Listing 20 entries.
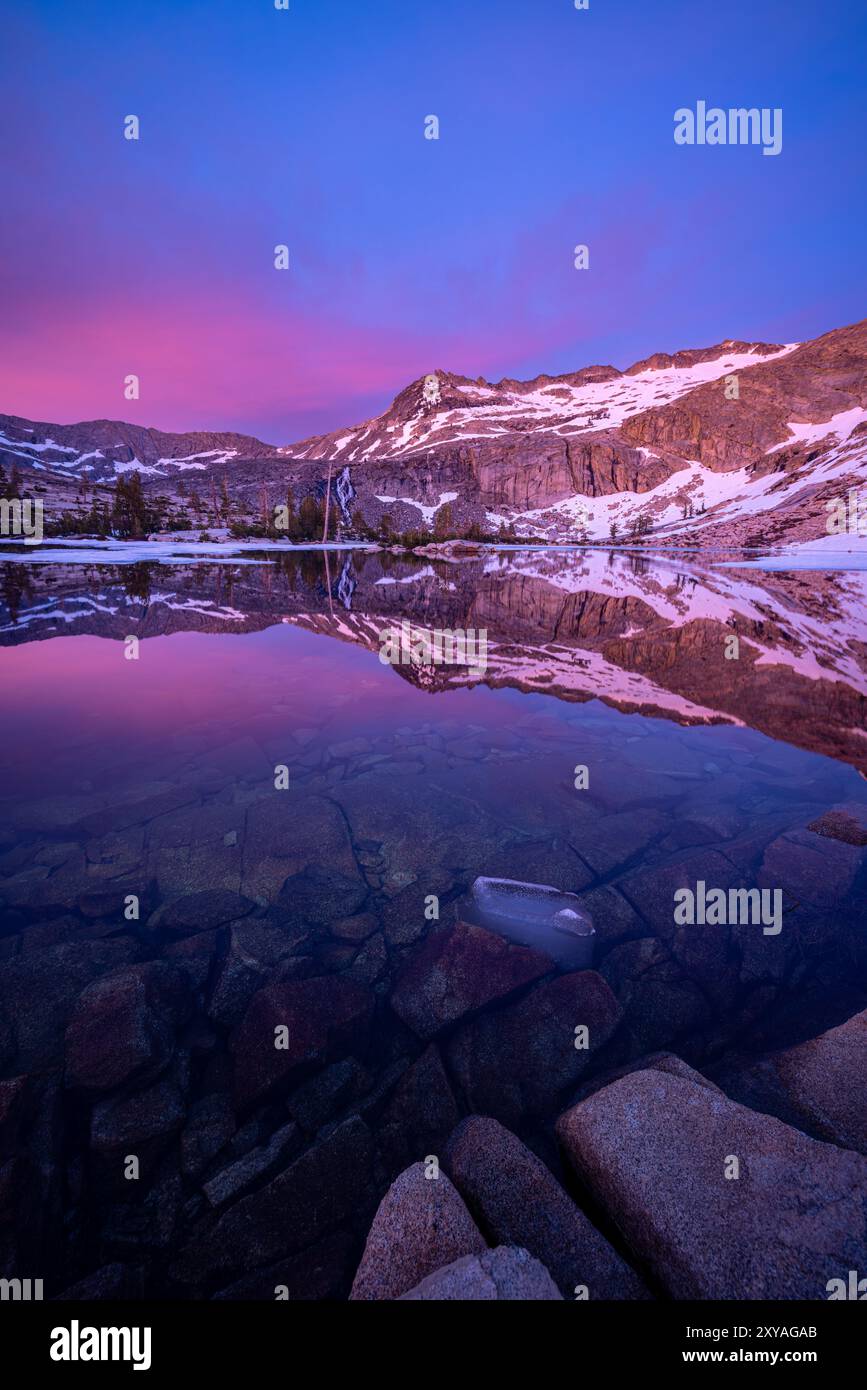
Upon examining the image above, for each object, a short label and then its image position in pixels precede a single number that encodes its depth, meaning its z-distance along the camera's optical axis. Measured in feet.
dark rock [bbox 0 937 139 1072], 14.08
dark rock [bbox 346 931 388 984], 17.52
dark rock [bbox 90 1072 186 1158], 12.48
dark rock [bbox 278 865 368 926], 20.12
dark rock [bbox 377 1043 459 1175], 12.82
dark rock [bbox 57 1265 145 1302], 10.19
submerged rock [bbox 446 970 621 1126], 14.01
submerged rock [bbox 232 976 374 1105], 14.10
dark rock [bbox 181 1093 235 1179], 12.47
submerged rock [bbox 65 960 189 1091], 13.53
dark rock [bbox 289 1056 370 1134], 13.53
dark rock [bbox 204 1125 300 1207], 11.89
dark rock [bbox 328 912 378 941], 19.12
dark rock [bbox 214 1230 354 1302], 10.47
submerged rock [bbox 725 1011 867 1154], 12.26
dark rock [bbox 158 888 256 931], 19.01
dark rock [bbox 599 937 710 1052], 16.06
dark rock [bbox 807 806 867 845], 23.52
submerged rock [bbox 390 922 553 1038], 16.05
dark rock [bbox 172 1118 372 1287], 10.94
